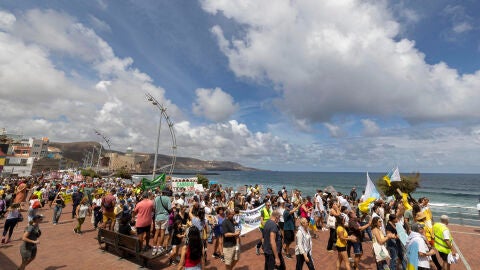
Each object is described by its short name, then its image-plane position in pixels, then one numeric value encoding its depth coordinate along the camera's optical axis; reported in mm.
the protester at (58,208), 10955
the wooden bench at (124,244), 6254
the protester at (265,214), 8203
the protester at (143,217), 7031
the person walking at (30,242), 5488
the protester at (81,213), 9664
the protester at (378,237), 5452
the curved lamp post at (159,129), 16319
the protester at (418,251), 4777
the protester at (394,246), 5961
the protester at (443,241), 5496
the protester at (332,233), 8023
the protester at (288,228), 7387
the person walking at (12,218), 7645
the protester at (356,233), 6172
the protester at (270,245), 5152
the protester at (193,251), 4223
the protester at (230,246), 5457
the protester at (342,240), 5703
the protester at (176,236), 6384
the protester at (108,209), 9453
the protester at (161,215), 7301
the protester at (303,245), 5242
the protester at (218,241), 7520
